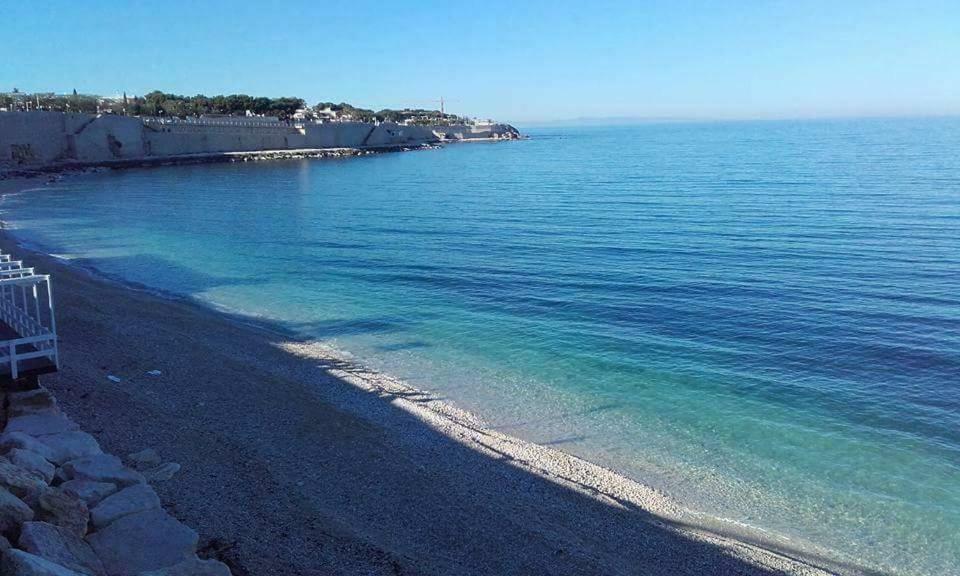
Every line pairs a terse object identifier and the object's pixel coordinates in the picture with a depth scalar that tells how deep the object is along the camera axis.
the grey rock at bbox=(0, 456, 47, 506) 5.77
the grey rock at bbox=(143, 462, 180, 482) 7.78
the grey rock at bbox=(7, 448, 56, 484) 6.56
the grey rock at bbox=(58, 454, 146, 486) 6.94
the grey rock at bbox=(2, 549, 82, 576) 4.15
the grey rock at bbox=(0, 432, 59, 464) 7.12
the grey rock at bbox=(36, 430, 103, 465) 7.48
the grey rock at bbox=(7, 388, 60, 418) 8.75
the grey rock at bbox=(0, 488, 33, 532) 5.05
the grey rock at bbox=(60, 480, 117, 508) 6.45
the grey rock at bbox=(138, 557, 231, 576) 5.15
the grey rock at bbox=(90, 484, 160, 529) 6.25
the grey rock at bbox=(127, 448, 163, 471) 8.17
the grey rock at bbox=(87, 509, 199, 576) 5.69
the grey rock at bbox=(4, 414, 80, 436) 8.22
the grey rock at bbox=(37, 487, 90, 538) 5.66
